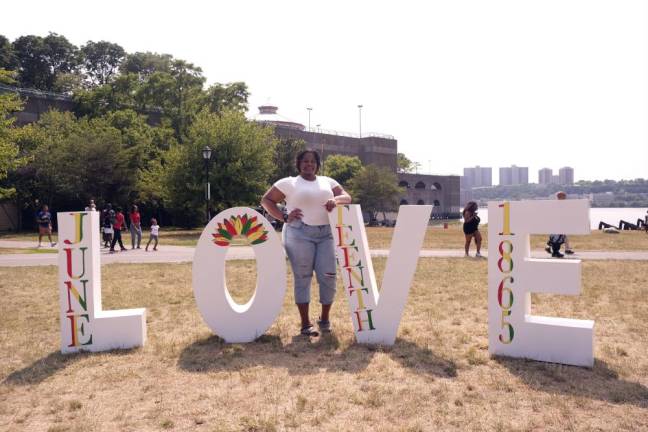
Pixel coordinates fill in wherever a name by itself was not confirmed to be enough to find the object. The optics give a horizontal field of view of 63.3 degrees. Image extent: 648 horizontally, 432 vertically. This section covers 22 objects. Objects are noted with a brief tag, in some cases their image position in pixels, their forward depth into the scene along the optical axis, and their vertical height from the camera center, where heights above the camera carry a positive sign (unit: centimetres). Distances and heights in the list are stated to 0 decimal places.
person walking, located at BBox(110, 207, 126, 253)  1648 -67
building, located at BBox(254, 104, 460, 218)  6159 +673
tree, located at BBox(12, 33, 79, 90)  5616 +1625
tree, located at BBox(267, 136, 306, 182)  4231 +396
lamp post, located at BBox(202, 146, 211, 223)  2418 +243
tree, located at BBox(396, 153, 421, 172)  9394 +740
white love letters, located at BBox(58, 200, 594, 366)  479 -76
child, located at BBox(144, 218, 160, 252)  1722 -86
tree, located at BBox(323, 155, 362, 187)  5771 +414
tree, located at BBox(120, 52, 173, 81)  5762 +1579
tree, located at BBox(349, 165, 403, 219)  5619 +177
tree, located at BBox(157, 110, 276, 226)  2858 +211
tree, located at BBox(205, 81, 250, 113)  4262 +895
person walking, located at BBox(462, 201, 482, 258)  1393 -53
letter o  555 -77
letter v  538 -68
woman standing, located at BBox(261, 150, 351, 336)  558 -25
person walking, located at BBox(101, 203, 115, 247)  1653 -47
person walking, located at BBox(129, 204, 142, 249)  1725 -66
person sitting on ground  1282 -99
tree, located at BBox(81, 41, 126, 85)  6312 +1791
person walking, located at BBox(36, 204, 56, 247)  1856 -50
